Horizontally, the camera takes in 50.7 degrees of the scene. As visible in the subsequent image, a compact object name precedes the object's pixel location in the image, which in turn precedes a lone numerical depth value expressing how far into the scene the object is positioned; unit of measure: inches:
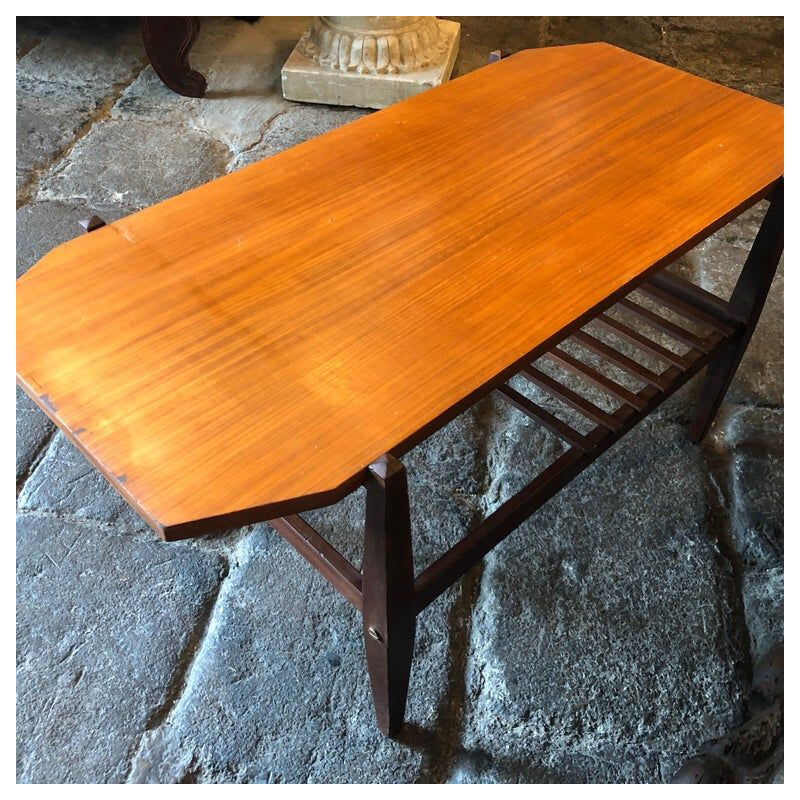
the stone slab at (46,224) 120.7
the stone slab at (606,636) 72.9
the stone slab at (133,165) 132.6
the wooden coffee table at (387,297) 51.8
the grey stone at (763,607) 80.4
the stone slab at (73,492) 89.5
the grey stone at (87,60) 161.6
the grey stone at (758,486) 87.8
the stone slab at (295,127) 142.5
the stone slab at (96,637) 72.1
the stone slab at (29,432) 95.3
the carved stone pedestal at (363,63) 149.7
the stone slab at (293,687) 71.3
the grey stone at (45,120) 140.4
